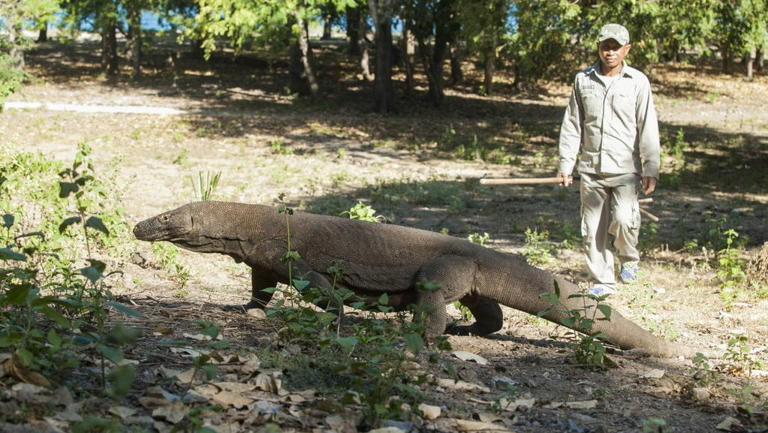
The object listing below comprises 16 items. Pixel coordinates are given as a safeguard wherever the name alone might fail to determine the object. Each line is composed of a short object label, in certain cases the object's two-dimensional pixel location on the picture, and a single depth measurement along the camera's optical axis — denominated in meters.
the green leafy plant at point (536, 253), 7.15
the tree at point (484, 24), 15.77
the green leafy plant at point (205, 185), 7.32
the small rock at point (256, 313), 4.68
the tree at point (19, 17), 15.45
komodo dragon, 4.67
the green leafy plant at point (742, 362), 4.27
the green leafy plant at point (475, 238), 7.13
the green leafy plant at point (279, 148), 14.29
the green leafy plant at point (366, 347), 3.06
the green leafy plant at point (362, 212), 6.78
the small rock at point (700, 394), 3.87
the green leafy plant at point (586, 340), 4.04
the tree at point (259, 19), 16.81
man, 6.11
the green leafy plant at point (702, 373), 3.97
